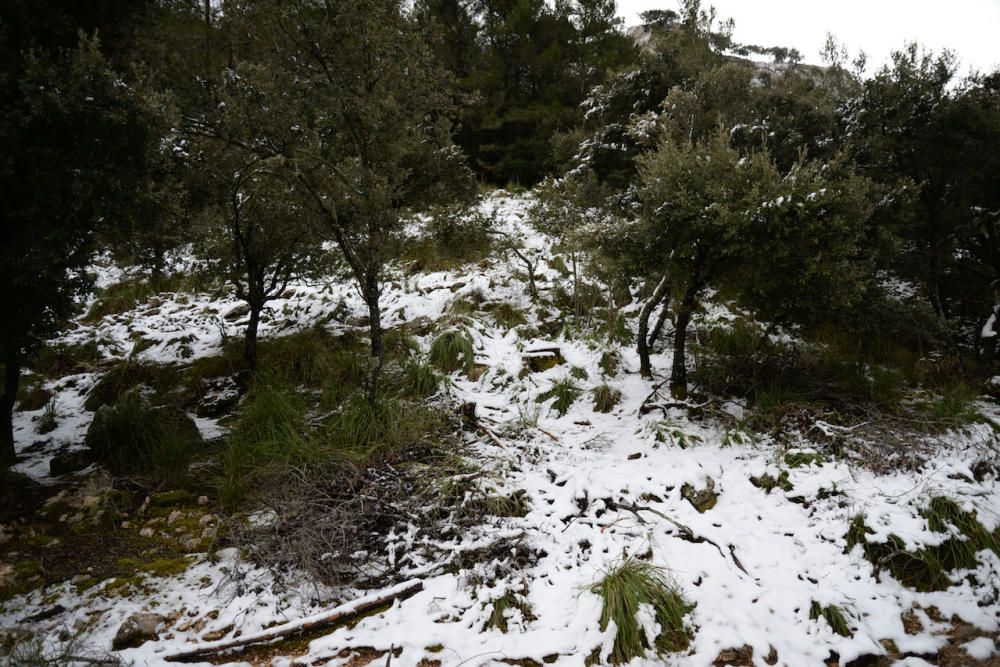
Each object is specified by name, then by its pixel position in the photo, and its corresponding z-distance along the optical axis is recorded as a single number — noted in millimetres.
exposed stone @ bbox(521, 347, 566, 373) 6852
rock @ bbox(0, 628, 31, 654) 2639
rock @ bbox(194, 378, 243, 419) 6137
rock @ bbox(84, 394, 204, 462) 4965
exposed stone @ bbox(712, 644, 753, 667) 2748
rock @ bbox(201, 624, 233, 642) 2840
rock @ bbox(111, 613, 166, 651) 2732
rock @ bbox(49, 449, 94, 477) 4766
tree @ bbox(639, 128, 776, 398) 4874
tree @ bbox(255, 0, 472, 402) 4629
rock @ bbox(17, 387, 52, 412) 6191
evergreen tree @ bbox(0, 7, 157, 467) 3590
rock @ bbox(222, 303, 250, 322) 8641
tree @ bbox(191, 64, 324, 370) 4582
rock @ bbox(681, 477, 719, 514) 4078
